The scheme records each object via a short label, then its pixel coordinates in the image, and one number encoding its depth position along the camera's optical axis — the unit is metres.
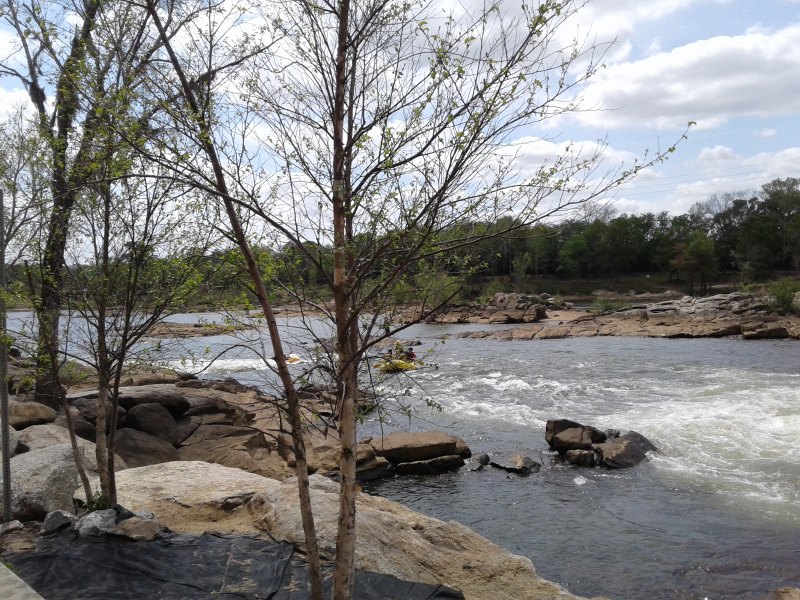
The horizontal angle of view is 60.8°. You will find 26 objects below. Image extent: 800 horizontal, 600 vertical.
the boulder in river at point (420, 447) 12.25
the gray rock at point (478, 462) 12.11
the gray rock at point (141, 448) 10.77
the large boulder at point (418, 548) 6.09
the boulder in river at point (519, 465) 11.75
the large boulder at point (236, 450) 11.24
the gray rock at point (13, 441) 8.36
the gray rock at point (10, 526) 6.30
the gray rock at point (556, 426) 13.36
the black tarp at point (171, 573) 5.35
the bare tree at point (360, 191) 3.70
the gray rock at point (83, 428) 11.00
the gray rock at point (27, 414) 10.62
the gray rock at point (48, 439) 9.20
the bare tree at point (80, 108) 4.19
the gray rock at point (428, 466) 12.00
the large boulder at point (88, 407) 11.92
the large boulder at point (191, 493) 6.95
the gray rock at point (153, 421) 12.20
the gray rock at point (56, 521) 6.14
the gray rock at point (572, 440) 12.62
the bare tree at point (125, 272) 5.91
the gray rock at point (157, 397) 12.72
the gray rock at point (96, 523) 6.02
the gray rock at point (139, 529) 6.08
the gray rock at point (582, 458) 12.09
